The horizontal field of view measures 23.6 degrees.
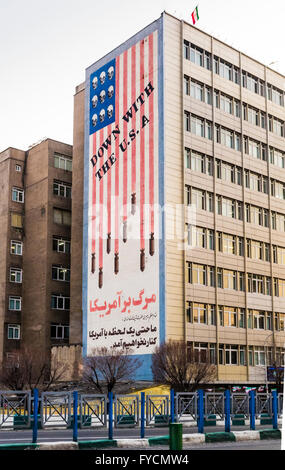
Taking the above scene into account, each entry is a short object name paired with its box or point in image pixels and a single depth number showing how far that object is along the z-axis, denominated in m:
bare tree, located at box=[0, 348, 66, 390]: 48.19
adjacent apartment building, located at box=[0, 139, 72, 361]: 67.75
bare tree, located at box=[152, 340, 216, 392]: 46.59
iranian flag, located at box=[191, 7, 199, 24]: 61.88
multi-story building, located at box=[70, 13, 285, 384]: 56.19
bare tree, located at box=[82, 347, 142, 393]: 51.81
